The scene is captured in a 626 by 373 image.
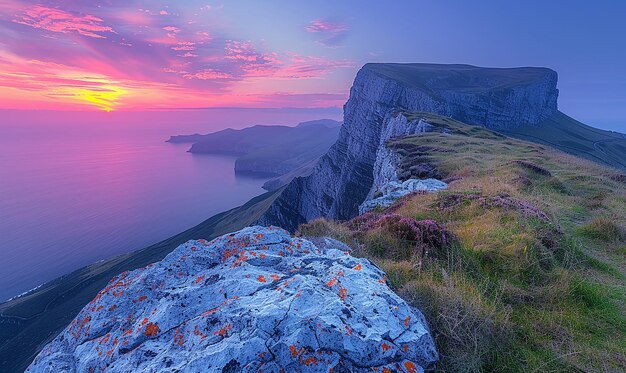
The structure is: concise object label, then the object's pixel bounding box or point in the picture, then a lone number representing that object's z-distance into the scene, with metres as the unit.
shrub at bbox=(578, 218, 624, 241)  11.77
